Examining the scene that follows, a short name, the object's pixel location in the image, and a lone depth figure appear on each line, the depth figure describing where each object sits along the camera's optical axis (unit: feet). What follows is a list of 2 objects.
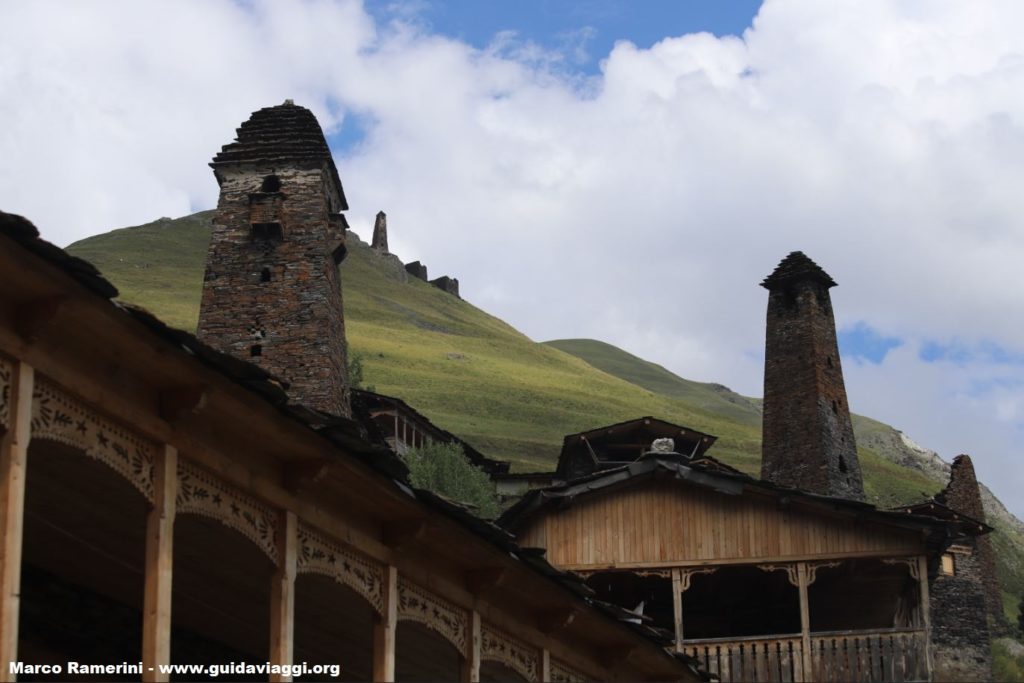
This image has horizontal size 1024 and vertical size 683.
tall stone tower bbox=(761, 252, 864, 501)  155.53
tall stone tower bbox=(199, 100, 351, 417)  114.83
